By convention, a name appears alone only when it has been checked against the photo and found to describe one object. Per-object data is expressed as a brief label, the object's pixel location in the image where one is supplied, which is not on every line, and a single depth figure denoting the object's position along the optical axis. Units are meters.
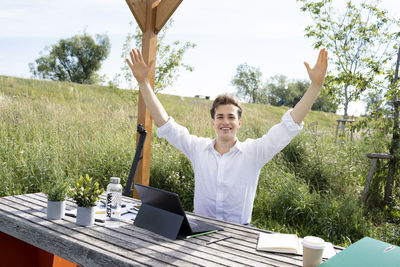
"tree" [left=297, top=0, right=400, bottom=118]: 6.50
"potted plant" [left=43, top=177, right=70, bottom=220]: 1.91
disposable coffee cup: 1.38
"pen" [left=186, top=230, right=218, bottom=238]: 1.76
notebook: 1.62
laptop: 1.74
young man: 2.48
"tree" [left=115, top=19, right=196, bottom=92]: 7.79
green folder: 1.30
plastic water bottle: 1.96
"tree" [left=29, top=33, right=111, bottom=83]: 40.47
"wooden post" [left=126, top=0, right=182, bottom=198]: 3.43
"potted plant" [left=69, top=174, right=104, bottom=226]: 1.84
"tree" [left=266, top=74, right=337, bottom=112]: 37.59
